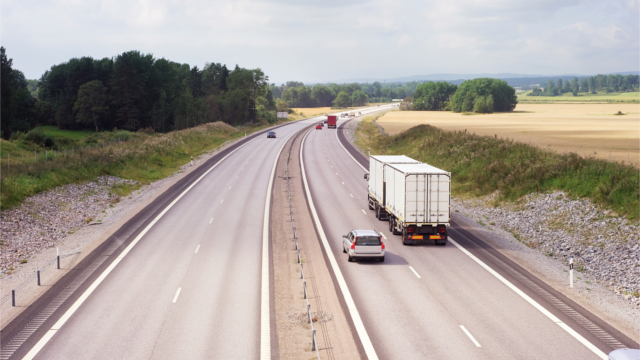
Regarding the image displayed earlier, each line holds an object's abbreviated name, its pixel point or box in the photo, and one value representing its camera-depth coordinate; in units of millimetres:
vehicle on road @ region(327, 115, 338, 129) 132875
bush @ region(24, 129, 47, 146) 89406
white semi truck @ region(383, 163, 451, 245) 29062
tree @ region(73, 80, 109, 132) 120375
